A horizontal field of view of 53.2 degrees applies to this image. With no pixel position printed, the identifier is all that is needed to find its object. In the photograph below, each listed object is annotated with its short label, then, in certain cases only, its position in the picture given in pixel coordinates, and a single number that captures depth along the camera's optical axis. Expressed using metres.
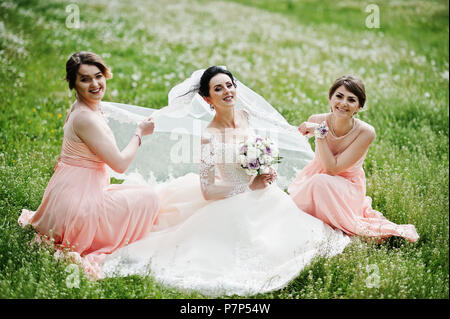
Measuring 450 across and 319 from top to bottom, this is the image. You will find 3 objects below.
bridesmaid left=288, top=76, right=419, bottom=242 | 5.45
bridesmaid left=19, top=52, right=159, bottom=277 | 4.70
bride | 4.63
